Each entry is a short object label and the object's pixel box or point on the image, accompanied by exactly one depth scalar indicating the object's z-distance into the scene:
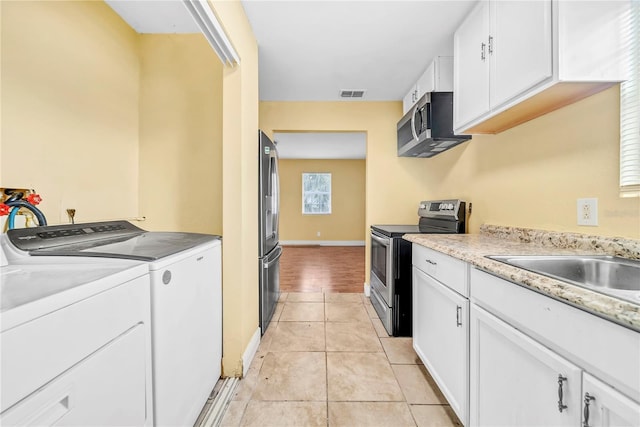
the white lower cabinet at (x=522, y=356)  0.57
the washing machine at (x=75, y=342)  0.52
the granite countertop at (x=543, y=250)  0.57
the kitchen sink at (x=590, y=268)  0.97
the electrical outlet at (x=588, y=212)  1.17
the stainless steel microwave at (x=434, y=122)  2.14
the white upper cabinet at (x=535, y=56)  1.02
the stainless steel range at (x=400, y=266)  2.17
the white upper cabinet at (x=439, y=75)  2.16
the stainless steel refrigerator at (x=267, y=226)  2.06
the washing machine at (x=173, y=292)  0.97
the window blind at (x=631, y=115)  1.00
